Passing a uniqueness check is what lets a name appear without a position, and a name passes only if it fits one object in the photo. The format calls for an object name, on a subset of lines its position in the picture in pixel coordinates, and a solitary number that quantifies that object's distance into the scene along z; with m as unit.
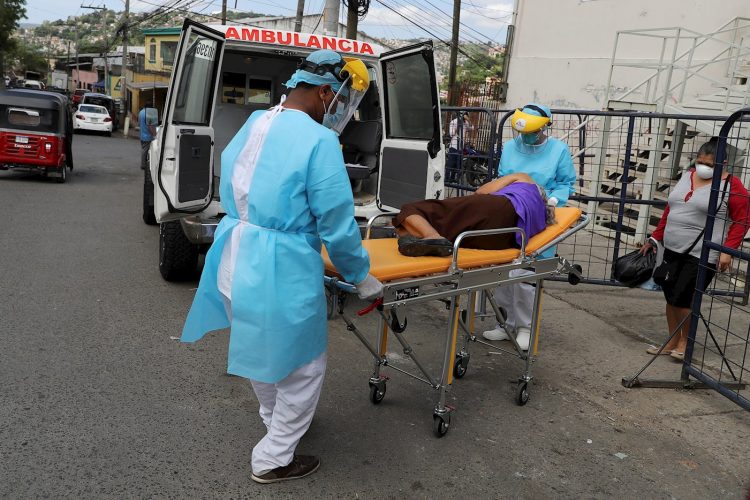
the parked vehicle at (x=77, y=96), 41.15
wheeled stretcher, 3.31
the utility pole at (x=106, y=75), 52.09
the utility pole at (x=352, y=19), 13.80
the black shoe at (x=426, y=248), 3.48
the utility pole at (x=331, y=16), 11.56
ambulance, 5.62
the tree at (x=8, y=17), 38.53
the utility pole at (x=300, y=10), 22.00
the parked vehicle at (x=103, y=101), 31.92
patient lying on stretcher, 4.02
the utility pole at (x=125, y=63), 33.20
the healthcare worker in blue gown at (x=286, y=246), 2.89
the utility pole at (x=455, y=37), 20.02
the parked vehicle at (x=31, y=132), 12.90
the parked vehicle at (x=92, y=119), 28.33
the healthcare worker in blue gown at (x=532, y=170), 5.29
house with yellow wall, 41.47
